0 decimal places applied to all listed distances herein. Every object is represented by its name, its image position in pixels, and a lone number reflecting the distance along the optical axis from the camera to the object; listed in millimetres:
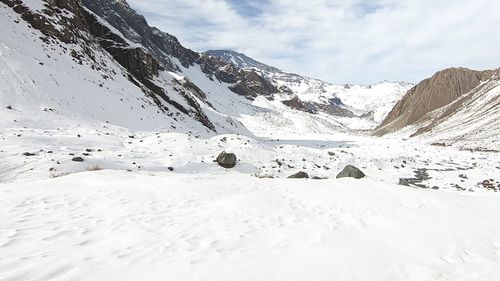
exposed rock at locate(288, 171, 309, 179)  19891
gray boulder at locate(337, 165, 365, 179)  20031
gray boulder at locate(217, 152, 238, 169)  22375
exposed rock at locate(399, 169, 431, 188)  26152
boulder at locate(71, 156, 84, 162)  17311
